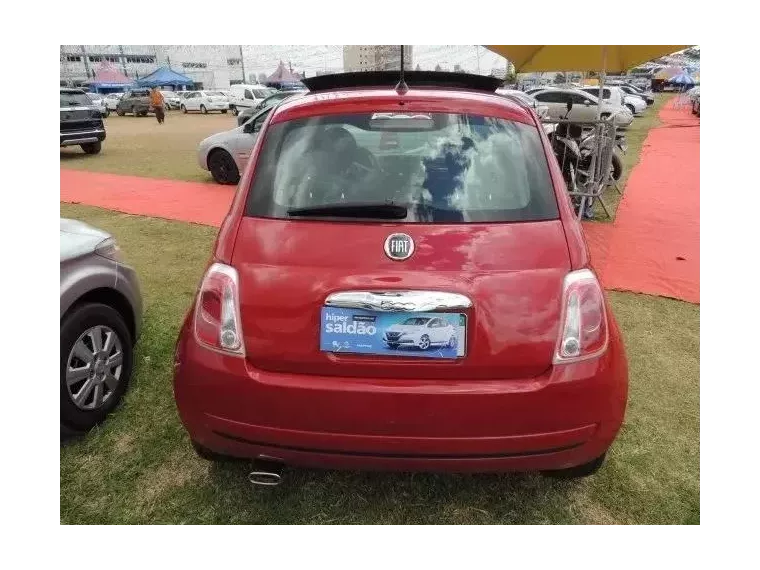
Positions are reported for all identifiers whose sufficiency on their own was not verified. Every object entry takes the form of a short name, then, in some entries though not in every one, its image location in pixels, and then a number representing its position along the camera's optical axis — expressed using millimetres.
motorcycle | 7758
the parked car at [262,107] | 11319
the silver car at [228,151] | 9828
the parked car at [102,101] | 32306
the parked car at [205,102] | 33719
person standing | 25156
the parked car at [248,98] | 29594
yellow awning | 7250
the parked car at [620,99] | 22359
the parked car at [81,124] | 12914
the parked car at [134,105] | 32000
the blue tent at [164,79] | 44812
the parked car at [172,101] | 36888
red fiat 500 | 1854
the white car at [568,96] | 19266
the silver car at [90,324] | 2598
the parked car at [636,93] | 30953
